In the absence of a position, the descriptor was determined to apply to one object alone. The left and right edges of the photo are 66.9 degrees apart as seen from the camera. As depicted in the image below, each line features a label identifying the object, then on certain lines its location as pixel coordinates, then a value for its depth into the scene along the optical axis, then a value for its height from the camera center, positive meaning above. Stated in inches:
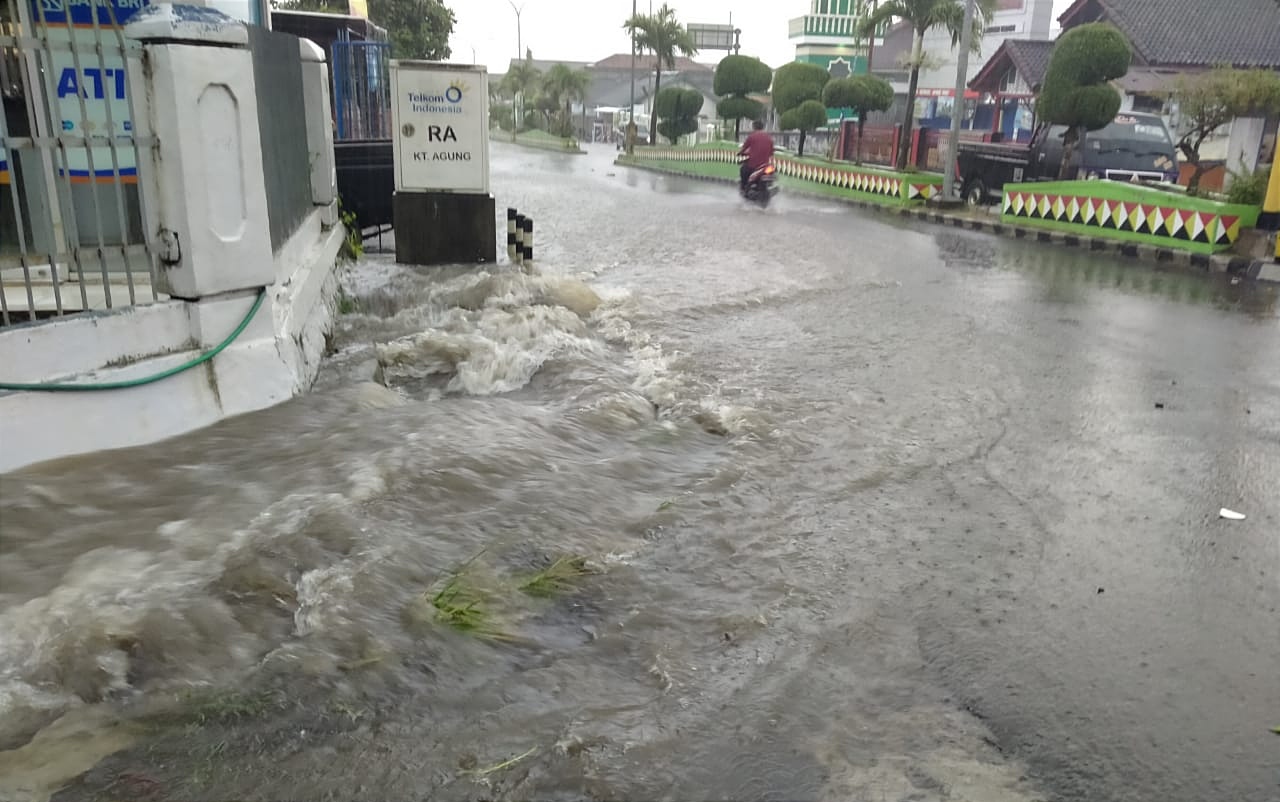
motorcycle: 989.8 -75.5
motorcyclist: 995.9 -44.5
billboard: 2450.8 +169.4
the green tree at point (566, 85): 2598.4 +40.8
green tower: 2331.4 +179.5
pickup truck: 800.9 -32.3
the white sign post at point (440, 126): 450.9 -13.2
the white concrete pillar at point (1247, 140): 955.3 -16.2
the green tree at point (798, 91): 1186.0 +21.6
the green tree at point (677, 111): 1745.8 -10.4
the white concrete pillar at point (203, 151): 180.9 -11.6
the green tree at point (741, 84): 1416.1 +32.9
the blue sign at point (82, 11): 241.0 +18.1
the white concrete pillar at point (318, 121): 367.9 -10.4
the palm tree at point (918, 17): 963.3 +93.2
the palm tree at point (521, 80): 2994.6 +58.0
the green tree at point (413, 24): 979.3 +72.2
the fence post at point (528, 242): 464.4 -65.9
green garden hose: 173.7 -52.9
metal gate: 171.8 -18.2
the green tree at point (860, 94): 1061.8 +17.6
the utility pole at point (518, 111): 3043.8 -35.5
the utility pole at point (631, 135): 1801.8 -58.3
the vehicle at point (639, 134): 2323.5 -77.6
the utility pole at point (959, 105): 757.3 +7.1
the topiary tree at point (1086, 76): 697.6 +29.3
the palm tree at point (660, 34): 1875.0 +130.9
